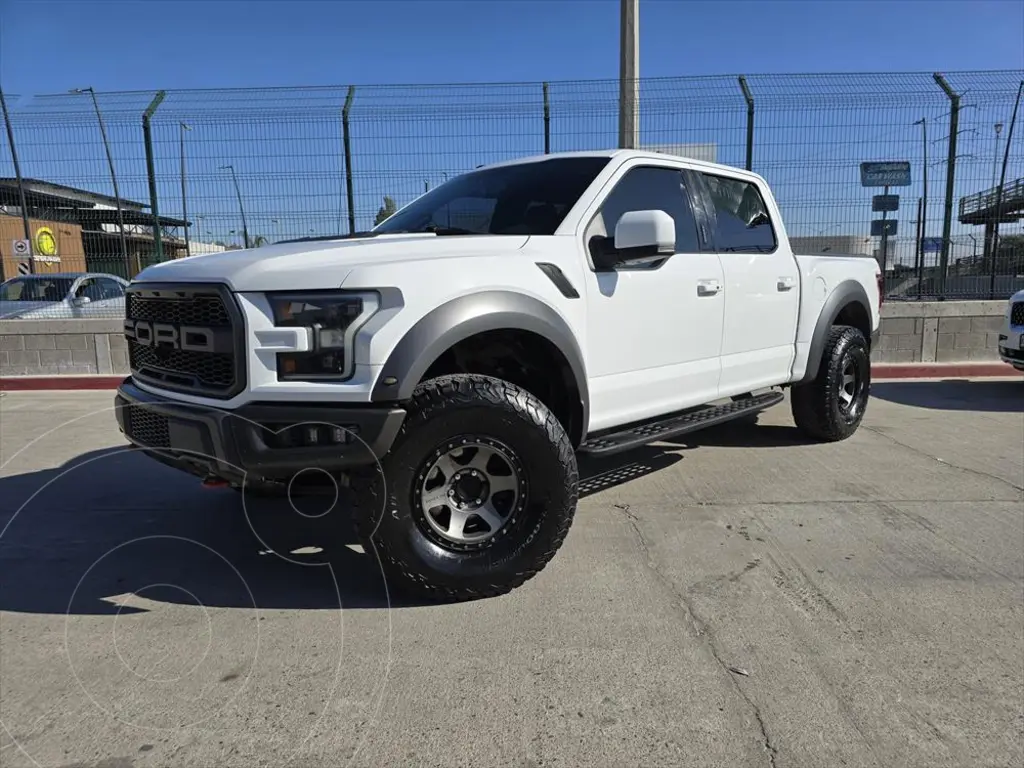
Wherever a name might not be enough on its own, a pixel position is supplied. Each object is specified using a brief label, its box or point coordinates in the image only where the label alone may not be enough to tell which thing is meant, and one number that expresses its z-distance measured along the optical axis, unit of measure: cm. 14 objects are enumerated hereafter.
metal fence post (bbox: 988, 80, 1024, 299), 945
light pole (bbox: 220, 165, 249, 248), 923
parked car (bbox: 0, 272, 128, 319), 1052
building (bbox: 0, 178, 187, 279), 990
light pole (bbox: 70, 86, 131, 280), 930
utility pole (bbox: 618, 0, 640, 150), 907
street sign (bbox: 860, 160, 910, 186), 930
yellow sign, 1158
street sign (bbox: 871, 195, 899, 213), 940
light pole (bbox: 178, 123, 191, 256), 932
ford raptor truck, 270
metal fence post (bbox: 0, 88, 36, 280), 955
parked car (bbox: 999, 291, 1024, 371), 791
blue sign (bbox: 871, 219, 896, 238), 949
